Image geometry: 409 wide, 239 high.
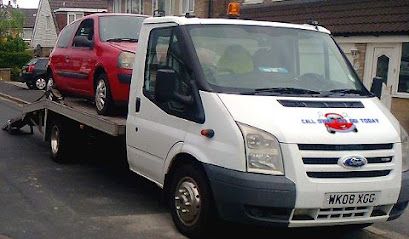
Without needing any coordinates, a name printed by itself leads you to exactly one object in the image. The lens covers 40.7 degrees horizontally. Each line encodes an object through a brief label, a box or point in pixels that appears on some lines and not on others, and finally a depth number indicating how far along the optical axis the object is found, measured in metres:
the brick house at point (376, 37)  13.38
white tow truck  4.33
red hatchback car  6.80
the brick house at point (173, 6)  21.77
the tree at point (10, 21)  44.57
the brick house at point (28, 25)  70.29
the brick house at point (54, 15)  46.19
